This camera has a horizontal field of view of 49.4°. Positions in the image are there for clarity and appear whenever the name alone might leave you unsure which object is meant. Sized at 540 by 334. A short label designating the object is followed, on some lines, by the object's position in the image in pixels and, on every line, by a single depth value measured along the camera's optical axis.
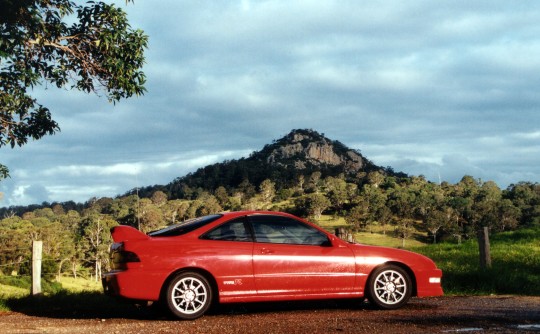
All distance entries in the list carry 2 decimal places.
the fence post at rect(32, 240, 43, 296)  10.68
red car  7.79
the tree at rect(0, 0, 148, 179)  13.21
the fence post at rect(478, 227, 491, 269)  13.05
